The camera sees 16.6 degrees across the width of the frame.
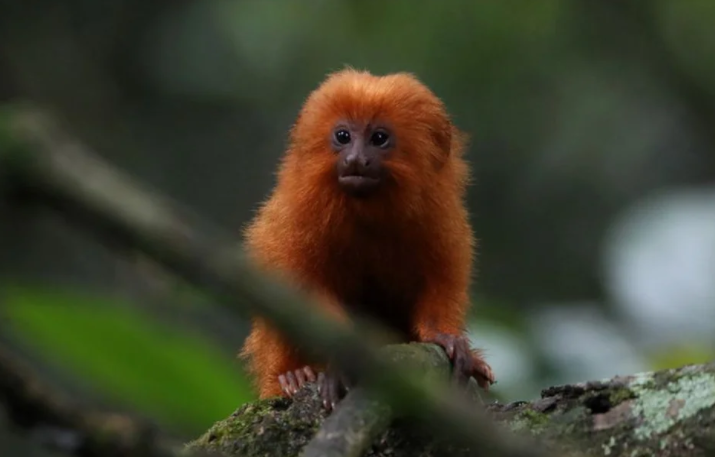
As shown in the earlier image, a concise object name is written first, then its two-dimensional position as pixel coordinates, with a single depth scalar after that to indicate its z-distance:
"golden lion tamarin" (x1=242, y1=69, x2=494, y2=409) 9.05
